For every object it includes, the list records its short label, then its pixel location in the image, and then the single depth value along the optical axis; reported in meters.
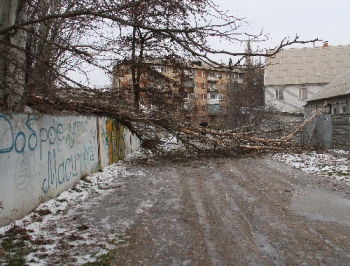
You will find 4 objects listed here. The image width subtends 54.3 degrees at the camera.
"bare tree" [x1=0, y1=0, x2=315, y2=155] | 5.45
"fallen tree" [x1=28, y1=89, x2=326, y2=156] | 11.28
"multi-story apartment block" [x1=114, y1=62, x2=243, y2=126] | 17.01
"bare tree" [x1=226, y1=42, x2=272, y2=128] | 24.49
